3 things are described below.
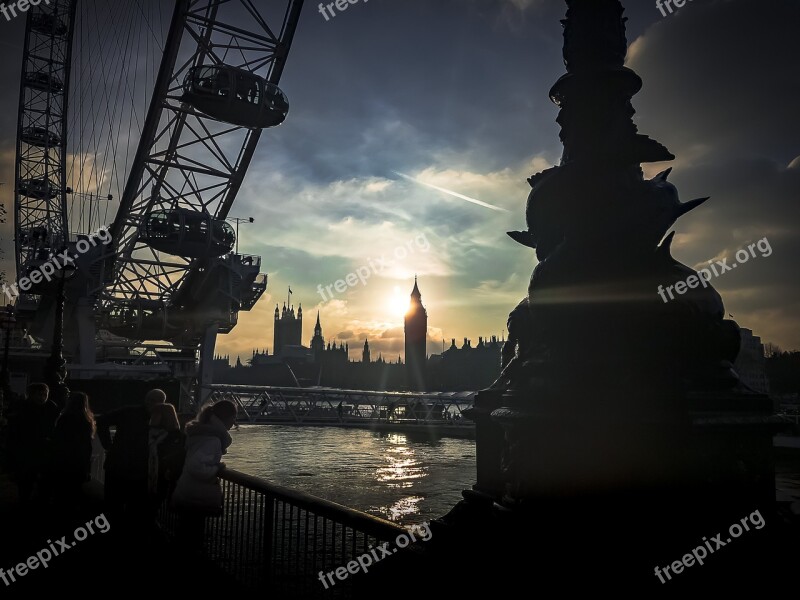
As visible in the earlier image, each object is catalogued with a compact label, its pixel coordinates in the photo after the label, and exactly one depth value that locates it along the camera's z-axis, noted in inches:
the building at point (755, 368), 2957.4
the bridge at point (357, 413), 1726.1
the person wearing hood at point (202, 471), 178.9
